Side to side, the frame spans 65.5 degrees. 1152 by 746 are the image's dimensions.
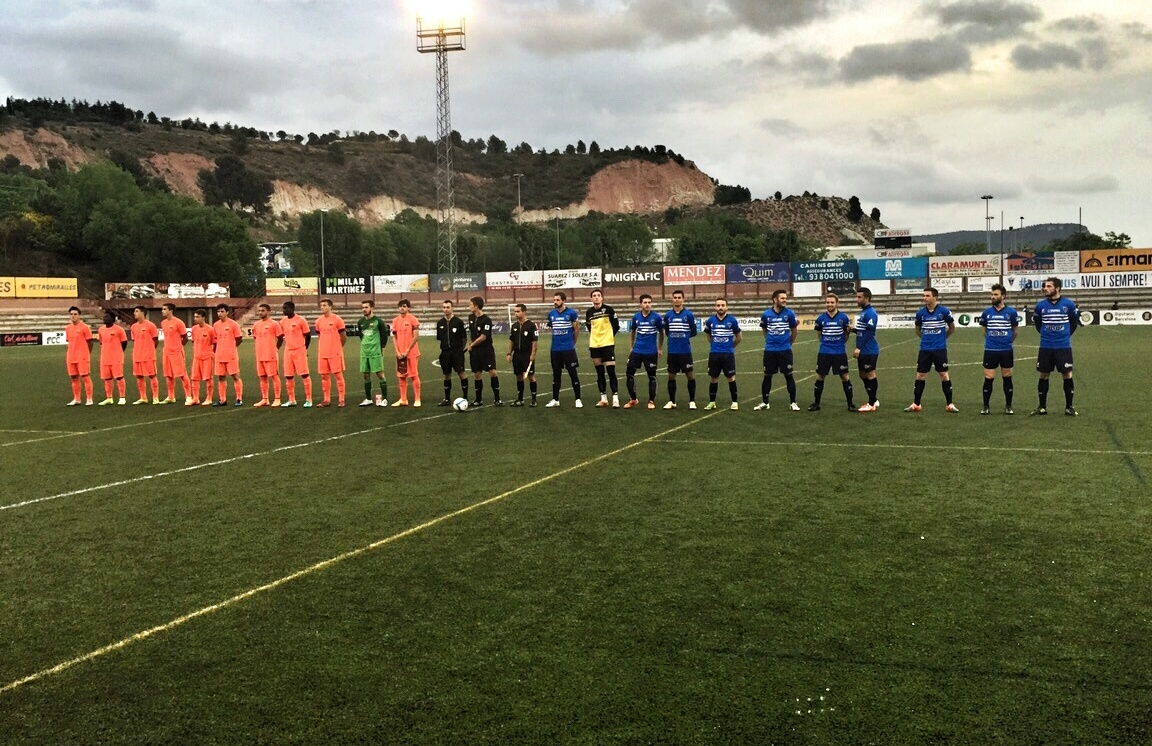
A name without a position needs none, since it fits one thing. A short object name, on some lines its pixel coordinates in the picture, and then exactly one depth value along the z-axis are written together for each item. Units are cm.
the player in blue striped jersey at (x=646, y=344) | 1602
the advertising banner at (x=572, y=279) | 6362
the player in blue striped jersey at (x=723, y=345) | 1551
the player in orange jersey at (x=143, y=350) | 1864
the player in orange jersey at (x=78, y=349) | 1845
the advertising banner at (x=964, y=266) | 5775
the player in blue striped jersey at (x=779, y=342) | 1509
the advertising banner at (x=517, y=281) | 6412
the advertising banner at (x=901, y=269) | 5794
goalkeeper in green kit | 1709
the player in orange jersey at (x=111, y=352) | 1858
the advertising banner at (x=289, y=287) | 6944
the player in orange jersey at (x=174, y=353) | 1828
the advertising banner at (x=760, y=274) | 6009
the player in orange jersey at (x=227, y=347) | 1741
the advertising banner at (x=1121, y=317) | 4543
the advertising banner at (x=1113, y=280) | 5353
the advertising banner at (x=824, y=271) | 5925
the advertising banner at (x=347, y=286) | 6594
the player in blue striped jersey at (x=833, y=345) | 1517
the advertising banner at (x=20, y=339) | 4762
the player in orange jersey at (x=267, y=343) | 1708
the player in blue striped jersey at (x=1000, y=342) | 1411
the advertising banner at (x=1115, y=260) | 5400
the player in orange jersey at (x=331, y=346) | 1684
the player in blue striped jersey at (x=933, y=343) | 1454
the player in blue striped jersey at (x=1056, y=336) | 1369
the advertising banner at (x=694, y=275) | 6206
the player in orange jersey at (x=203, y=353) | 1792
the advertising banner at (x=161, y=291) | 6431
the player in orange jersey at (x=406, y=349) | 1662
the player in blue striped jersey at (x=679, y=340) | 1584
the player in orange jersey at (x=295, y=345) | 1678
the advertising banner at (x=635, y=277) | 6284
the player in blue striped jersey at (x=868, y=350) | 1480
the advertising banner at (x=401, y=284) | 6625
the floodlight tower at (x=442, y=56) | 5494
